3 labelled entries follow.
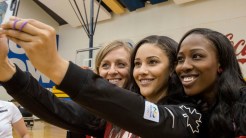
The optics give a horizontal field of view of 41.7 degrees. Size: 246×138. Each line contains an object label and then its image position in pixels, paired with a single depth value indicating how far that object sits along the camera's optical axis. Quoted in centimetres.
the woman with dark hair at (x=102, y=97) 63
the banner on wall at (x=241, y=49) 521
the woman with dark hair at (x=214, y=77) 90
